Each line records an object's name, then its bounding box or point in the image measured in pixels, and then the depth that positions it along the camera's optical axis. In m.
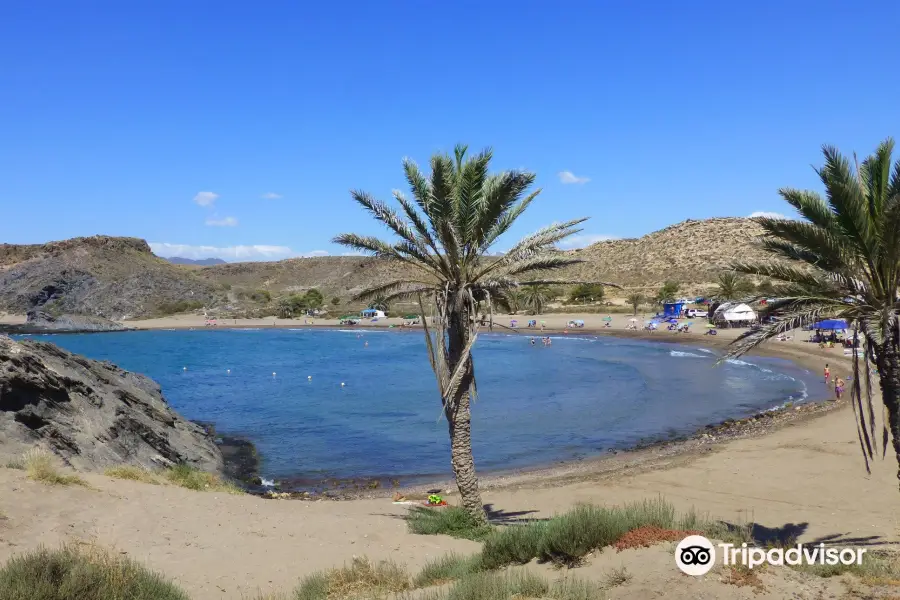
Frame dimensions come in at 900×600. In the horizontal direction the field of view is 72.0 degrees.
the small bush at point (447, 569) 7.70
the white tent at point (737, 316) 56.76
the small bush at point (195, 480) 13.74
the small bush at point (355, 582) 7.26
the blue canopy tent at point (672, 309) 68.06
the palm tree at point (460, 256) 11.28
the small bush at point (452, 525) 11.05
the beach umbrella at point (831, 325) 45.75
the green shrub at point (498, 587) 6.17
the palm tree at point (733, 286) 60.05
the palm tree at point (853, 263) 8.51
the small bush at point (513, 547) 8.26
